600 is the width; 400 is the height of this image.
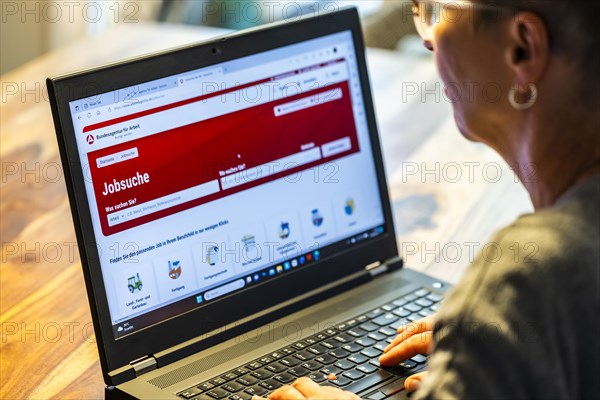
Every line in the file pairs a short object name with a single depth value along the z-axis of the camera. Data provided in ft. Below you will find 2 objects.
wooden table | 4.68
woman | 3.52
